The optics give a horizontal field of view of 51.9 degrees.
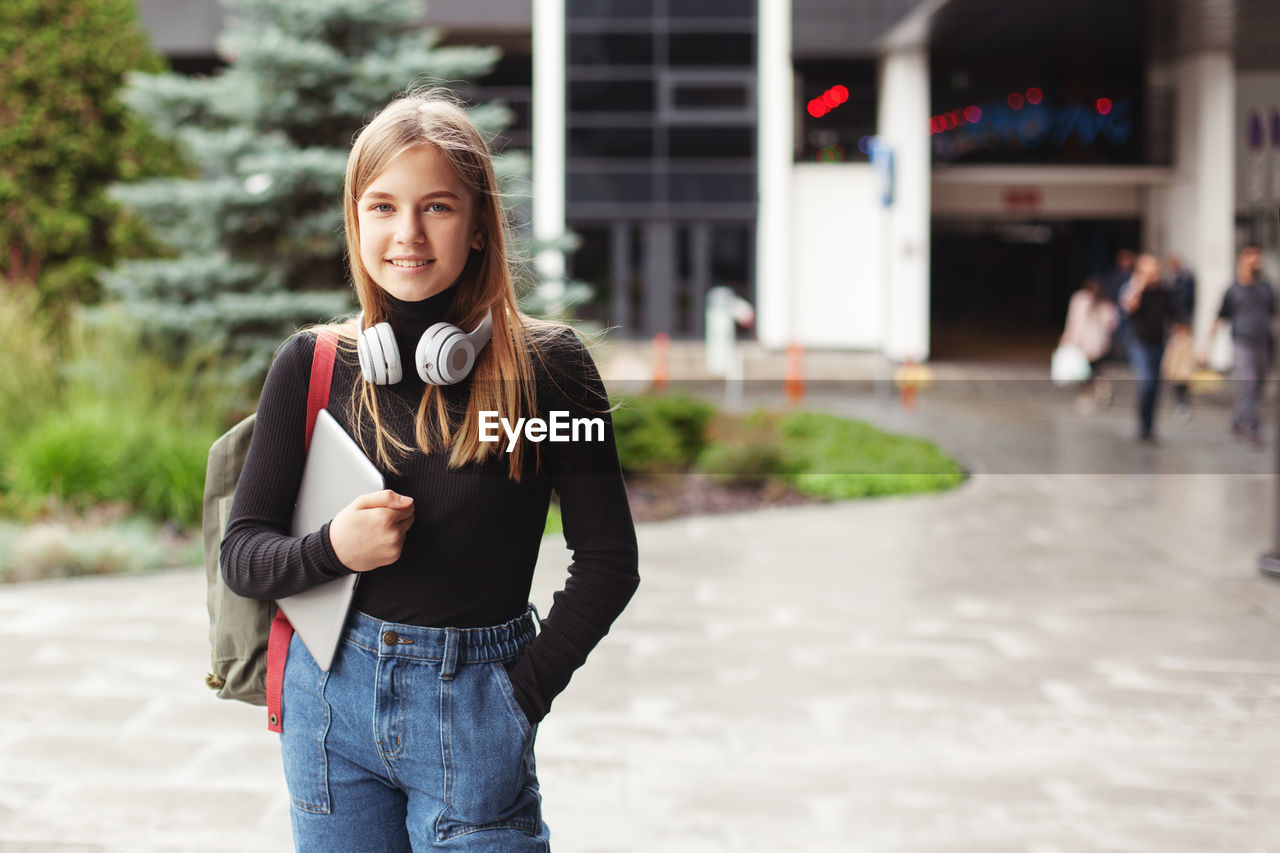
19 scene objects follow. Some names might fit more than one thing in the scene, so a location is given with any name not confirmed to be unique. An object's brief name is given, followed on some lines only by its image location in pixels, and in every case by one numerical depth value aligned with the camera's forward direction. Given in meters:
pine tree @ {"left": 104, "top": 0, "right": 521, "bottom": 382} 10.60
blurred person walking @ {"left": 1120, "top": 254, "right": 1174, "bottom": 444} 14.44
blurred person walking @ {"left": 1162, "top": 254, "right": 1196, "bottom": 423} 16.41
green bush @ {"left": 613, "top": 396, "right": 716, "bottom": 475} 11.42
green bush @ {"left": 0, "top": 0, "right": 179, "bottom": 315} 12.08
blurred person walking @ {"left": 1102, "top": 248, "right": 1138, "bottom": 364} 21.02
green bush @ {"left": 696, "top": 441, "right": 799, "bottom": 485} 11.52
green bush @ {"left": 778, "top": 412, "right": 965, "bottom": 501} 11.58
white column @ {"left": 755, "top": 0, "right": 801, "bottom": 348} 28.97
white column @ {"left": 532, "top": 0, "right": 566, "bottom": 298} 29.25
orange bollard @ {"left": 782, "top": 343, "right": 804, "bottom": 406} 19.39
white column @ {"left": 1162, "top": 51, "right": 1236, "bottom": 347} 26.05
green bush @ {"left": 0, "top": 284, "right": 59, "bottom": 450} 9.52
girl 1.91
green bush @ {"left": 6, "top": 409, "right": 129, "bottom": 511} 8.86
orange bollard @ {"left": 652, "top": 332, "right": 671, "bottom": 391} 22.73
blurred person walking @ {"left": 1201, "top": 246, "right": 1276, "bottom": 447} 14.24
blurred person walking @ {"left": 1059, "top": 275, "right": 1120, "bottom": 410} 17.81
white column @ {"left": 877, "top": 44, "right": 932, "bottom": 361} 27.36
